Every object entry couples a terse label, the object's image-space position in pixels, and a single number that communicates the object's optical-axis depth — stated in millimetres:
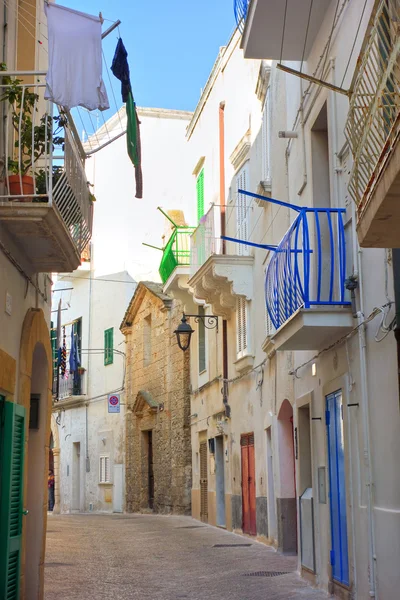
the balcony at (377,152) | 5336
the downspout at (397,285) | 7176
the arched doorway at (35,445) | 8531
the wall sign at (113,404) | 29375
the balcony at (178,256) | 22000
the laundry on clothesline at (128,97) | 8969
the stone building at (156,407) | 24500
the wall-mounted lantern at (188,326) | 19609
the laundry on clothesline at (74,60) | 7359
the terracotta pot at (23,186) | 7449
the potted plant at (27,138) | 7461
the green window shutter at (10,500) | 7680
